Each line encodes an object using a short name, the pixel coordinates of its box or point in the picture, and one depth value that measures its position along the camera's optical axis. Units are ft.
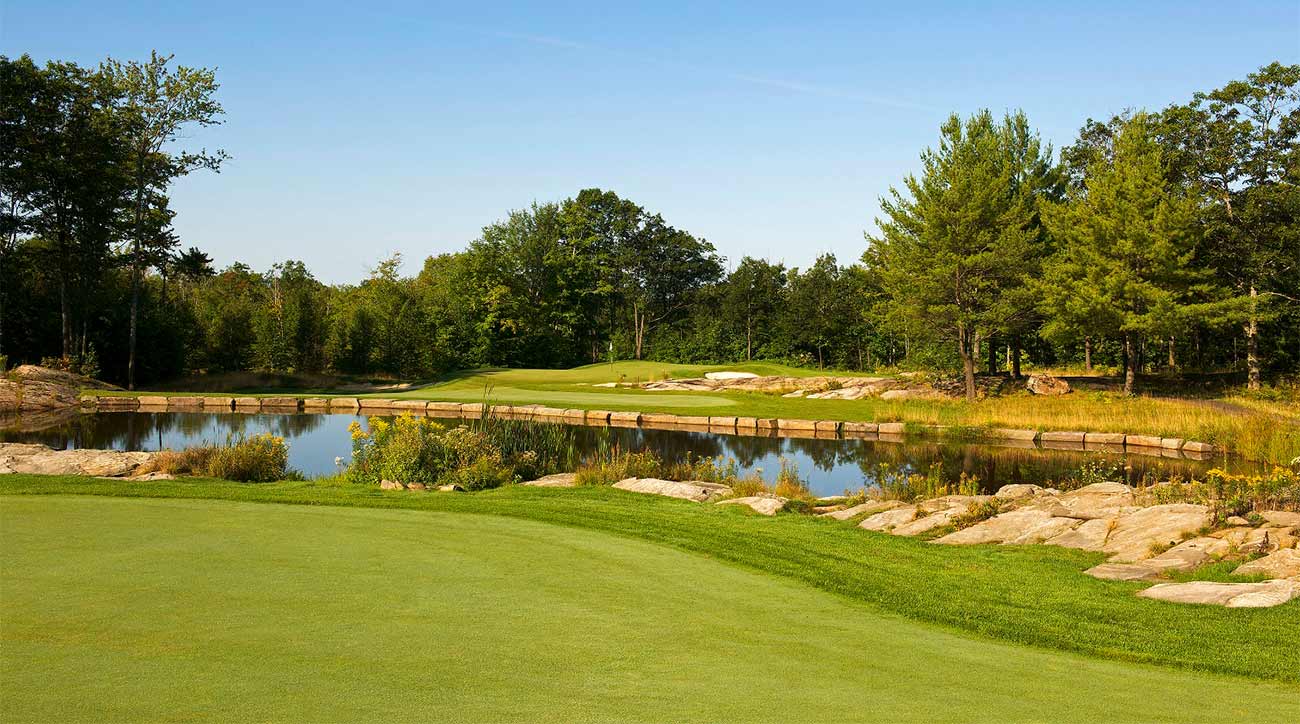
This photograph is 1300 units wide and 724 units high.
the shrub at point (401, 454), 40.55
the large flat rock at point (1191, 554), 23.77
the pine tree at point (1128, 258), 92.32
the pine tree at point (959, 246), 98.78
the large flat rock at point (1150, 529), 25.70
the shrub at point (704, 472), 47.42
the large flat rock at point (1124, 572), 23.00
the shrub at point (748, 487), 39.01
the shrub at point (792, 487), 39.88
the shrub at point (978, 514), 31.07
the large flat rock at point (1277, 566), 22.11
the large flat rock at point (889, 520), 31.45
